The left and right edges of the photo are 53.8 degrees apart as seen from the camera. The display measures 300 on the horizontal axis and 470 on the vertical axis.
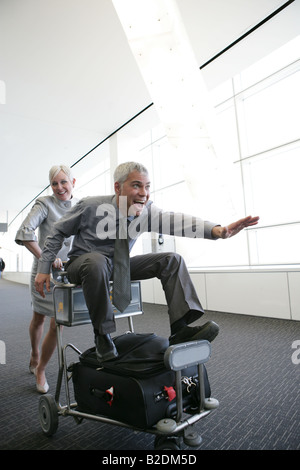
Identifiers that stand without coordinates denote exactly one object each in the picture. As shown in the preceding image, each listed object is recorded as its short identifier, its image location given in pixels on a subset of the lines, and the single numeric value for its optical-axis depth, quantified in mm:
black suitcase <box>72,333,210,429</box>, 1069
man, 1223
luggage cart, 1046
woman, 1844
